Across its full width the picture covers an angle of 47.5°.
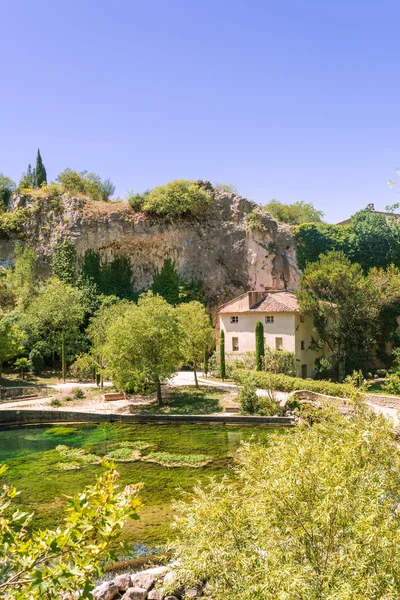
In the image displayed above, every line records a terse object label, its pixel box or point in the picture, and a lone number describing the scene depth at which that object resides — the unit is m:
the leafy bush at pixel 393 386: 28.54
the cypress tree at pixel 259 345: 35.21
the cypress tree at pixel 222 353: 36.53
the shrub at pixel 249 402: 25.58
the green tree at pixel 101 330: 33.15
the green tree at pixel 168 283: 46.62
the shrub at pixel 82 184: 53.06
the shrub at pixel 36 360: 38.16
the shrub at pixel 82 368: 34.66
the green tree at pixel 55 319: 38.94
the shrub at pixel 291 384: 27.00
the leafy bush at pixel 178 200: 47.28
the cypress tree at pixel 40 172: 57.06
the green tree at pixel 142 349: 27.59
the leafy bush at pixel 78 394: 29.83
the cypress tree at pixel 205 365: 38.97
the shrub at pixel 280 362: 33.62
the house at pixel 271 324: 36.47
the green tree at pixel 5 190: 51.47
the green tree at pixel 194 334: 34.66
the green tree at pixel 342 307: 33.19
